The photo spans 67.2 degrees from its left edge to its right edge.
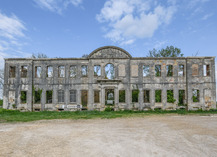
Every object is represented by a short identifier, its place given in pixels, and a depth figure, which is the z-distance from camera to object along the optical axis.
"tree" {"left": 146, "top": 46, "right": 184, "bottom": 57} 29.98
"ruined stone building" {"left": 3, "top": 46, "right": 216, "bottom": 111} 19.53
